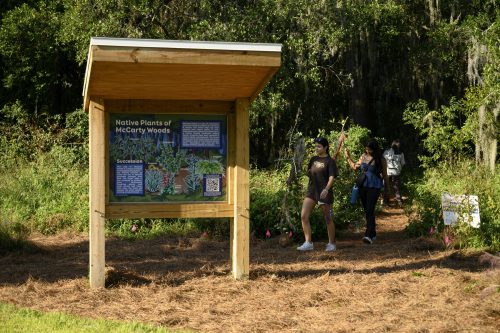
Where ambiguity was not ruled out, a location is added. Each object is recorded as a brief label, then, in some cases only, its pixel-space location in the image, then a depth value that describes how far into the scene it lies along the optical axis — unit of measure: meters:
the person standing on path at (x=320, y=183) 10.02
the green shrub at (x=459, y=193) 10.30
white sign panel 10.18
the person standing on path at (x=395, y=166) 17.20
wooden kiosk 7.81
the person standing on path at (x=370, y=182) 11.22
